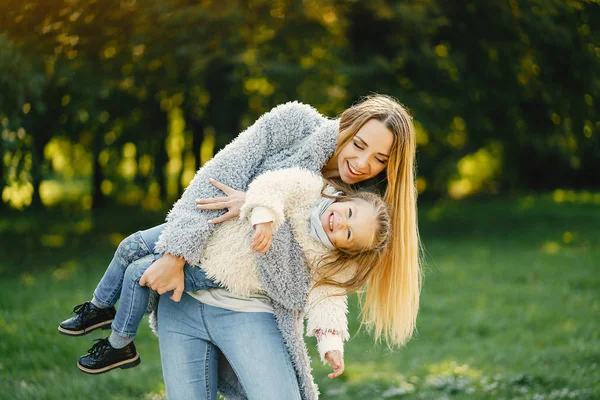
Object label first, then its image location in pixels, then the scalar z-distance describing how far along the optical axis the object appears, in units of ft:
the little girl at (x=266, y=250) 8.20
